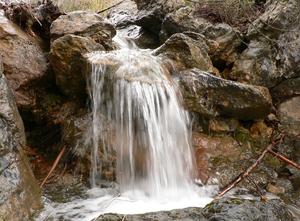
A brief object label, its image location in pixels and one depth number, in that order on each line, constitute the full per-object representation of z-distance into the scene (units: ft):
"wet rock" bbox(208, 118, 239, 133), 18.20
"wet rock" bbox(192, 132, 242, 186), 16.26
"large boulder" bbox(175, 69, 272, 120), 17.66
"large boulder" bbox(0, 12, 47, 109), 17.53
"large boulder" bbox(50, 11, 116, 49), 20.16
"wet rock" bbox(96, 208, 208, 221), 10.50
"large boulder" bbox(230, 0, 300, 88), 20.36
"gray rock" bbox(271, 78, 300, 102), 20.17
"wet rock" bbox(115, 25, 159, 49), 27.68
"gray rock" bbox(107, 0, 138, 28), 32.26
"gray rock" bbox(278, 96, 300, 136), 19.24
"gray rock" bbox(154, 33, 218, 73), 18.97
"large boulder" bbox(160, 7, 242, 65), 21.90
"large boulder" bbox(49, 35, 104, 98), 17.37
